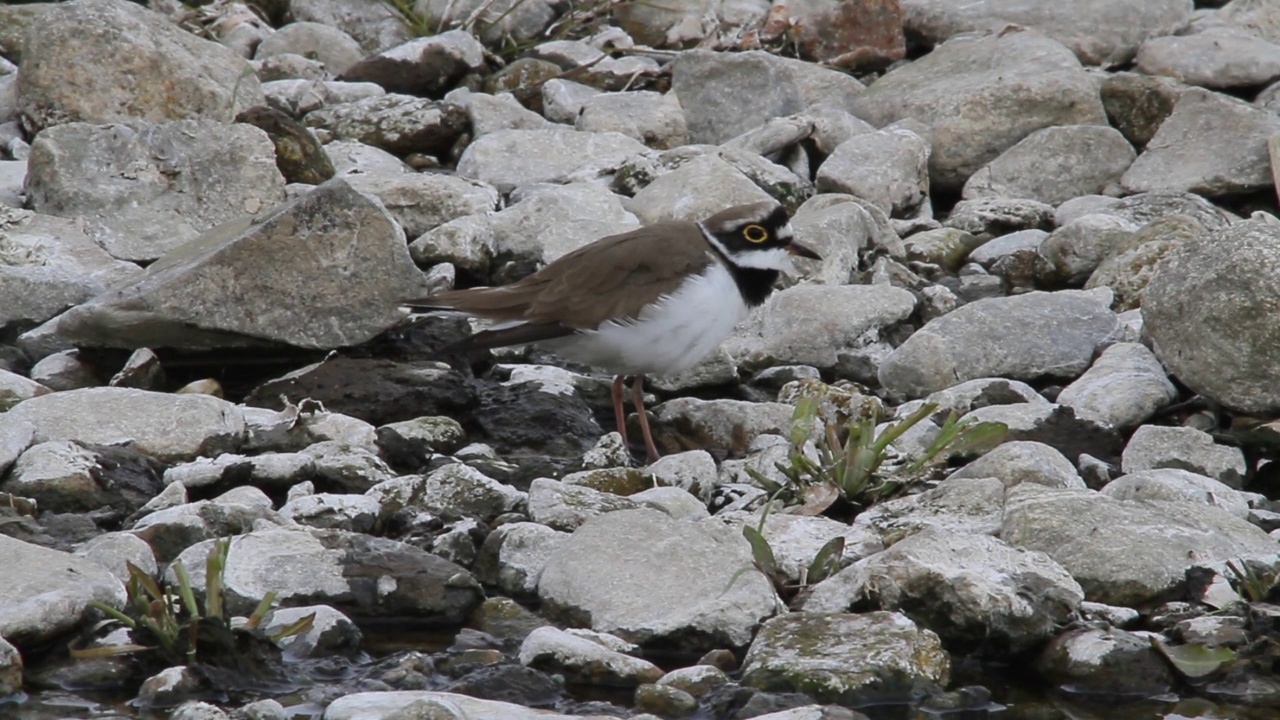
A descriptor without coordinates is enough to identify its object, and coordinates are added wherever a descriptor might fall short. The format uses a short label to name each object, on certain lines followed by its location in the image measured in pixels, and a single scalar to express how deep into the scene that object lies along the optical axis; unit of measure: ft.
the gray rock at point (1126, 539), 33.30
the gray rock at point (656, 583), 31.91
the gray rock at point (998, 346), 46.70
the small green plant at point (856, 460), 38.14
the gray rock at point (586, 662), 30.27
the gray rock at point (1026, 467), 38.29
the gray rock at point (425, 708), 26.99
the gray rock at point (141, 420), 39.99
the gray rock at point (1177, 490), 37.04
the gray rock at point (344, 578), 32.78
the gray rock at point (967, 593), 31.68
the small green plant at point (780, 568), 33.19
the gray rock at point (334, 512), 36.52
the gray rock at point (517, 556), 34.53
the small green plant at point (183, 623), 29.99
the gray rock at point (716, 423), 44.17
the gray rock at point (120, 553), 32.86
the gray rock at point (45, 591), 29.99
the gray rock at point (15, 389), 42.37
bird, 43.45
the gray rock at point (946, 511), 36.22
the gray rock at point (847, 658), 29.68
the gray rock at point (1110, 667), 30.91
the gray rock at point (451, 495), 37.70
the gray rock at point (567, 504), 36.58
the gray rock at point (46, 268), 48.44
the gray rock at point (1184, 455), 40.14
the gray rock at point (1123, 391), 43.39
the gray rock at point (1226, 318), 41.91
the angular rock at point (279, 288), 44.93
